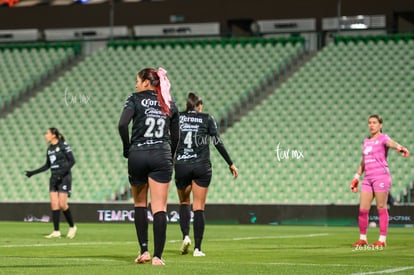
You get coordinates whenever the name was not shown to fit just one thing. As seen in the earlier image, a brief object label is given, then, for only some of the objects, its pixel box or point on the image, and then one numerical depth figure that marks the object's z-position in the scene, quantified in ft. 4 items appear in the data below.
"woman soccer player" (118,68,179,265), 36.50
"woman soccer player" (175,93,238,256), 46.50
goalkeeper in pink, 52.10
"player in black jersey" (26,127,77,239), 67.77
